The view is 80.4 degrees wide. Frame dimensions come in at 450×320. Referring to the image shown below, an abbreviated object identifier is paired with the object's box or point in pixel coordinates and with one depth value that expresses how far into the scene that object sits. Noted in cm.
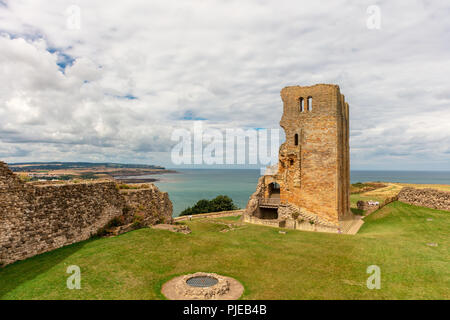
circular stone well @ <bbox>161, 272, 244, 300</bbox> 906
